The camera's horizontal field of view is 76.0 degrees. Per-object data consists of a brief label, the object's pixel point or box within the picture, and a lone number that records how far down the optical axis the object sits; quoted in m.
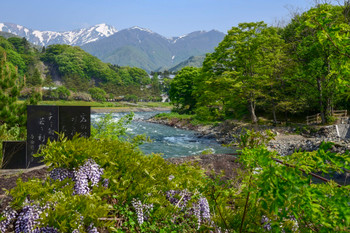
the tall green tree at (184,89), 41.41
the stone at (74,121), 6.98
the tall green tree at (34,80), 66.31
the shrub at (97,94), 77.62
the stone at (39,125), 6.80
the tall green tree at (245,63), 21.06
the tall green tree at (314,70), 18.39
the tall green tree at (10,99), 9.59
